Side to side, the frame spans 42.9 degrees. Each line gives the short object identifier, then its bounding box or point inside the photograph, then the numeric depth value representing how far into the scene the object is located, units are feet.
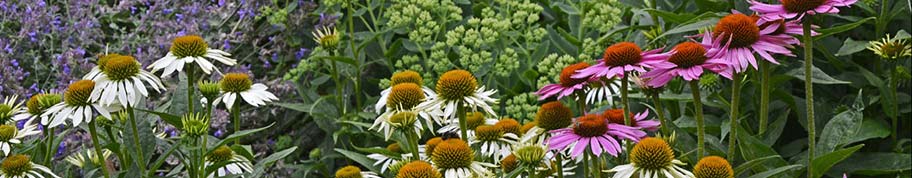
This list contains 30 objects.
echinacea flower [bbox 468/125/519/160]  5.76
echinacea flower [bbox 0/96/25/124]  6.20
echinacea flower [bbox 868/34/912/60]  7.40
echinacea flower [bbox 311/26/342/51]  8.64
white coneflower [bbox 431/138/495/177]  5.16
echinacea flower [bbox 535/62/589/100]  5.20
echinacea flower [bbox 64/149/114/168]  6.06
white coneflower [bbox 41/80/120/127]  5.42
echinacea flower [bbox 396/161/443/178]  4.65
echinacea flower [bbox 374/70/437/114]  6.35
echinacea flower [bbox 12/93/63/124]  5.80
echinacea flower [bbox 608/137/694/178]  4.68
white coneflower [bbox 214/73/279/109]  6.29
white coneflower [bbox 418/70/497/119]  5.40
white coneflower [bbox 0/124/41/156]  5.76
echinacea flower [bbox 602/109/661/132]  5.23
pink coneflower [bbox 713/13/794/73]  4.96
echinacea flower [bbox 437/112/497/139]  6.27
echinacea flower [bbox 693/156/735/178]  4.66
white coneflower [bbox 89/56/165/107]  5.41
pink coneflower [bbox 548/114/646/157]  4.85
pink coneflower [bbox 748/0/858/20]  4.99
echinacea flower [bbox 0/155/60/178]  5.57
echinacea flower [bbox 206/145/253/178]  6.17
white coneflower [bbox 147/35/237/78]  5.78
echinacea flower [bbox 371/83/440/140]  5.55
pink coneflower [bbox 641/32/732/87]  4.82
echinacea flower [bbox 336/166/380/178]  5.58
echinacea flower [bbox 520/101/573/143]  5.26
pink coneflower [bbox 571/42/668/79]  4.91
